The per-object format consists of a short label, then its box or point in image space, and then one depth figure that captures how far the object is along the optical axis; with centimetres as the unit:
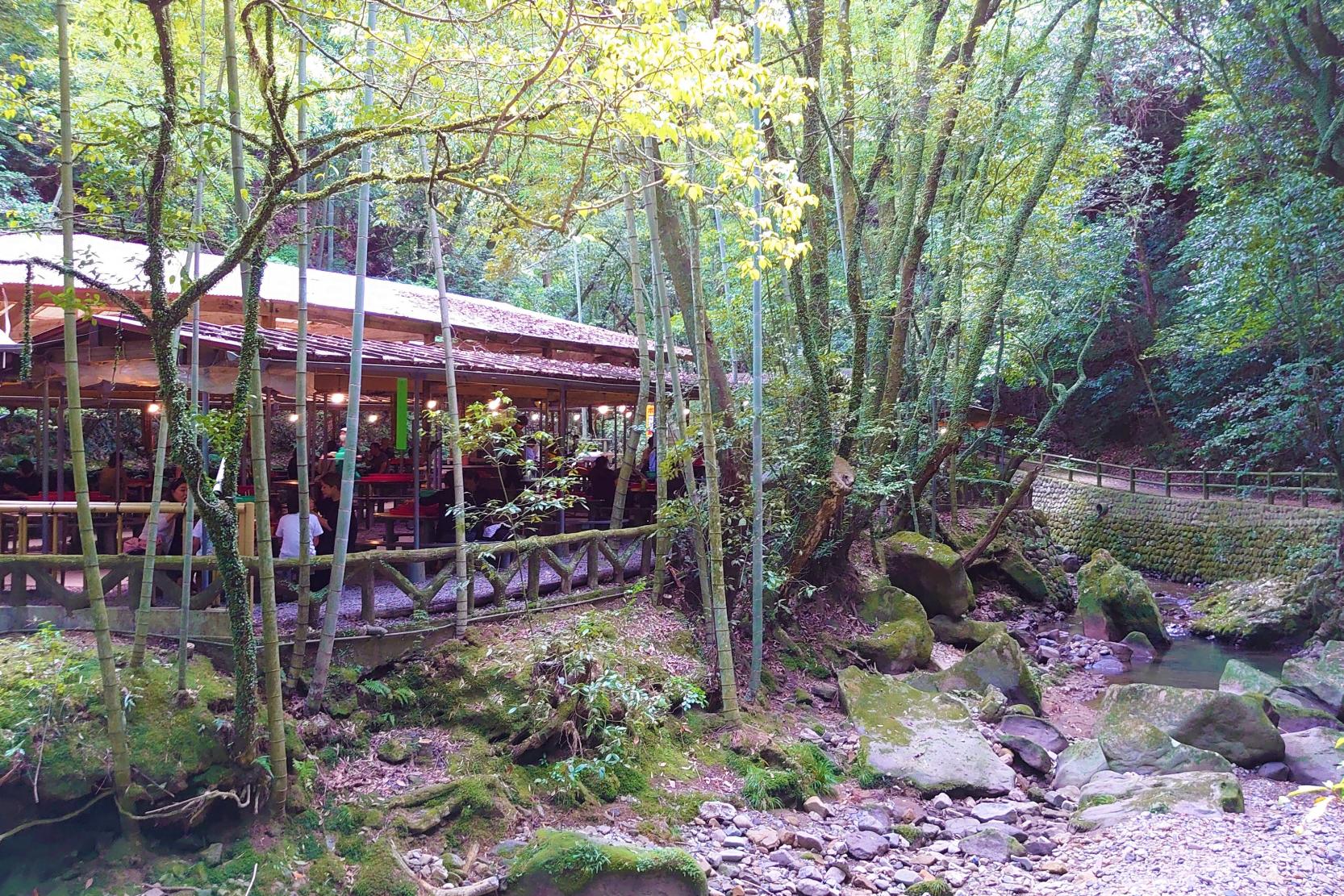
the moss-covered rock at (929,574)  1116
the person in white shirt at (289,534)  666
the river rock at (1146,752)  700
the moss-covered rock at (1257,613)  1288
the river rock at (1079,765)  715
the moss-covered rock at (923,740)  683
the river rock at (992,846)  574
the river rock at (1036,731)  792
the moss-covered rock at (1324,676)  926
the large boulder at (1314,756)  744
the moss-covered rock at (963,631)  1090
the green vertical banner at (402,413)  795
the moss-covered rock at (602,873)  455
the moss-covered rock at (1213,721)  764
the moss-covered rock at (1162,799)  607
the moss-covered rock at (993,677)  894
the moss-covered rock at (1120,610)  1284
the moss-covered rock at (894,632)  909
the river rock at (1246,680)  958
